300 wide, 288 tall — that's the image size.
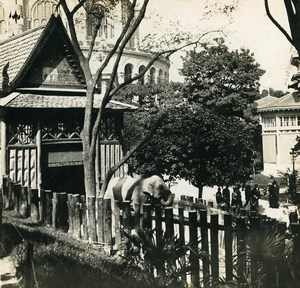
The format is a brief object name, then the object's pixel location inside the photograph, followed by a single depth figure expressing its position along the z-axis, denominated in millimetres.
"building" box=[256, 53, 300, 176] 39812
